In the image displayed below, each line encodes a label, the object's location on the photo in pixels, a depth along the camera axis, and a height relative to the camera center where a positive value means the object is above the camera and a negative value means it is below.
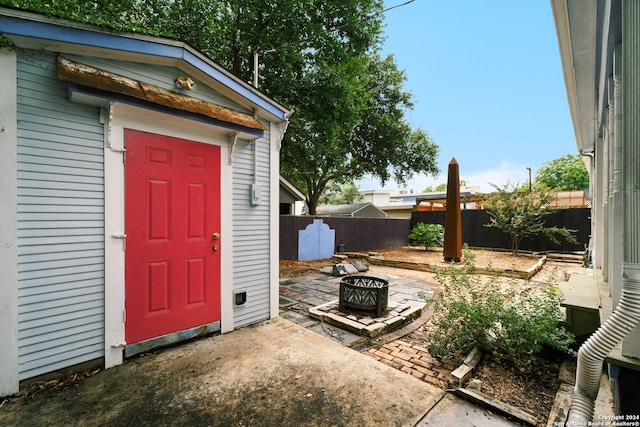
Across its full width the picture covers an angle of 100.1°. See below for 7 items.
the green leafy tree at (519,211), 9.25 +0.10
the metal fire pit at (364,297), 3.74 -1.20
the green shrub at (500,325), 2.44 -1.07
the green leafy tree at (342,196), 36.32 +2.42
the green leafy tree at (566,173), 32.06 +5.09
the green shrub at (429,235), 10.98 -0.88
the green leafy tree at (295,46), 7.11 +4.91
